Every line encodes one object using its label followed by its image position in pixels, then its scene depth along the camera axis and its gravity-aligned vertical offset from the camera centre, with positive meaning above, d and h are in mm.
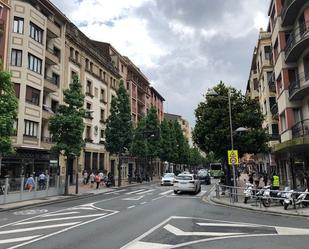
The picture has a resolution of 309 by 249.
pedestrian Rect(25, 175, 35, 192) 18387 -1207
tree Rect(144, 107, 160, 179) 42540 +4166
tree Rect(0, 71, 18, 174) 14674 +3117
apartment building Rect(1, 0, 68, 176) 23395 +8290
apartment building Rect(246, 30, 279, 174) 30318 +9135
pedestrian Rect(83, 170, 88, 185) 30978 -1300
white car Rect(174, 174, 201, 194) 21664 -1532
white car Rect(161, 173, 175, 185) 31999 -1846
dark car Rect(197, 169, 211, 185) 35359 -1712
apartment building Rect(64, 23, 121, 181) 31738 +10856
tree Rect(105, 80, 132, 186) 30460 +4531
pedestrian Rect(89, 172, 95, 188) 28493 -1346
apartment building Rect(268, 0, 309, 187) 18283 +6506
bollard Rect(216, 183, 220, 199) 18538 -1986
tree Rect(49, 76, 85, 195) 20993 +3249
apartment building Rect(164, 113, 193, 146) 96265 +16685
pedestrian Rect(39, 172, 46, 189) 19739 -1092
